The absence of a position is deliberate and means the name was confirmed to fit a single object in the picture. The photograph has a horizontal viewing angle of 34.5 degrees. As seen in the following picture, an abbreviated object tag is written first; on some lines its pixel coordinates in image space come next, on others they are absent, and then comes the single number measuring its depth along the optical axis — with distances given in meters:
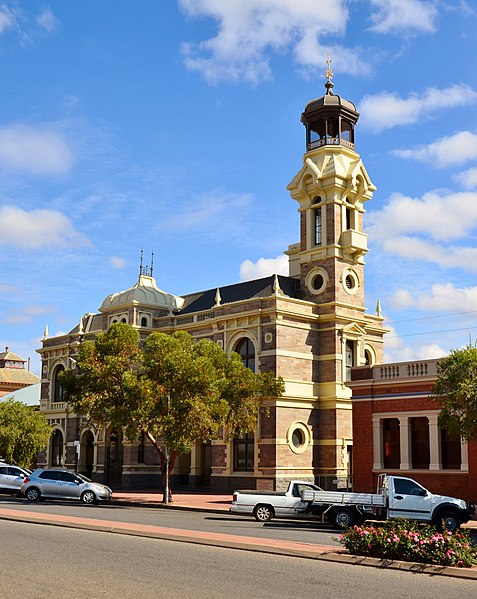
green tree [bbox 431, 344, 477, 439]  23.85
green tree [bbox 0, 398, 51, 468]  47.25
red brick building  31.42
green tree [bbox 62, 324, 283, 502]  32.62
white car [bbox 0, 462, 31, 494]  37.25
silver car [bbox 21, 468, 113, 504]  33.03
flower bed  13.74
